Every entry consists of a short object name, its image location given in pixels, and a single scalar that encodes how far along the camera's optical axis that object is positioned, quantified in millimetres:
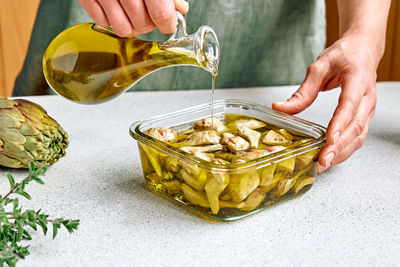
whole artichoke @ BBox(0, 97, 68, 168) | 793
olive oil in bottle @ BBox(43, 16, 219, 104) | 736
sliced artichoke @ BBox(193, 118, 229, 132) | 808
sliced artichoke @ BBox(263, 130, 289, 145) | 746
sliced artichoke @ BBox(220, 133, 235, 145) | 746
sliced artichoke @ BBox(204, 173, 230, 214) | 640
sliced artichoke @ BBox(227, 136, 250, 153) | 726
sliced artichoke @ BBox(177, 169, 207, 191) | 654
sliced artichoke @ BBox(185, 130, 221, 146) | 742
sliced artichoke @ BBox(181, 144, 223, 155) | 704
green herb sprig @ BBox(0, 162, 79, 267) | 519
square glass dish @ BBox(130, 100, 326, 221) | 646
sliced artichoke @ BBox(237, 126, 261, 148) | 746
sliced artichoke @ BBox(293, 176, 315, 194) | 734
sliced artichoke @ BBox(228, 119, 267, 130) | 815
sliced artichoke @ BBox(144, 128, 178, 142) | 756
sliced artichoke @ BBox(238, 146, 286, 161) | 686
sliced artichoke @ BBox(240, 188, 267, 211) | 667
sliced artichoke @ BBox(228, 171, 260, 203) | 642
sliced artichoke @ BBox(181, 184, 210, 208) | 668
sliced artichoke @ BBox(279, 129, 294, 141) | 774
